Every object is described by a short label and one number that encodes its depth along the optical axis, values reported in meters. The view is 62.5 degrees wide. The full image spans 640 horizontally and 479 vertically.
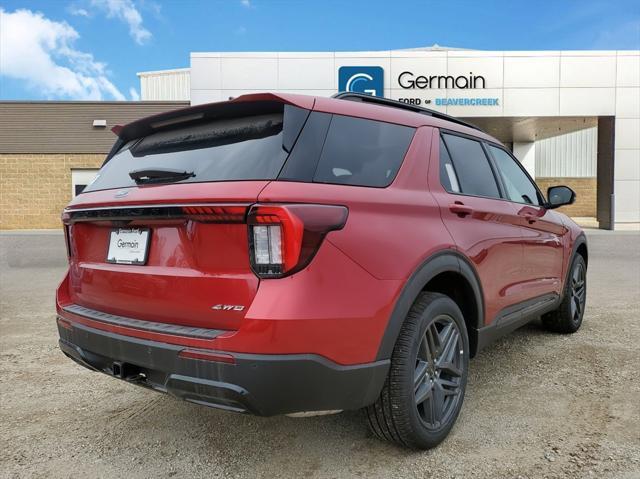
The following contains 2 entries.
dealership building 17.03
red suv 2.00
